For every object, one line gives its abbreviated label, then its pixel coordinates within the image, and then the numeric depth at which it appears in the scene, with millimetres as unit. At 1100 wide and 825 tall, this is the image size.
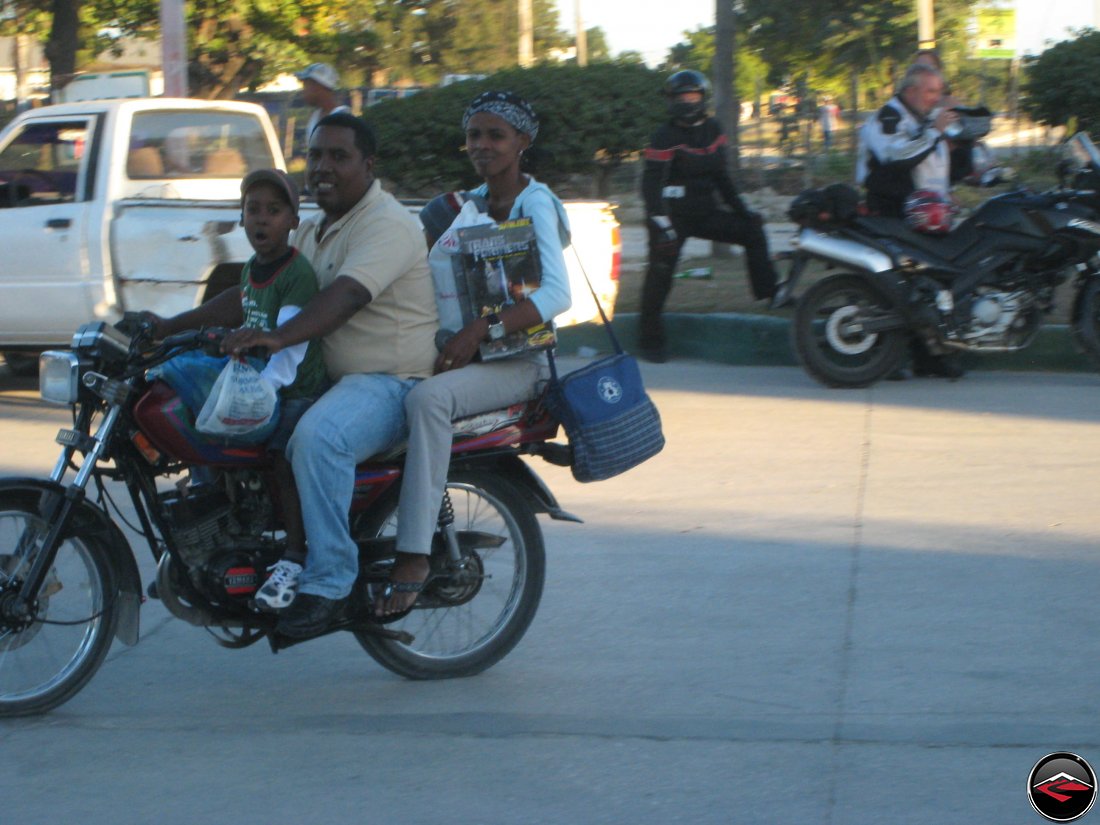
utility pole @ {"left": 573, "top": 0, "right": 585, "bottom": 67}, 53562
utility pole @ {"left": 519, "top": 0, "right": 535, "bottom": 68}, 46312
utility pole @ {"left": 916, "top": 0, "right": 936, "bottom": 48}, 23391
